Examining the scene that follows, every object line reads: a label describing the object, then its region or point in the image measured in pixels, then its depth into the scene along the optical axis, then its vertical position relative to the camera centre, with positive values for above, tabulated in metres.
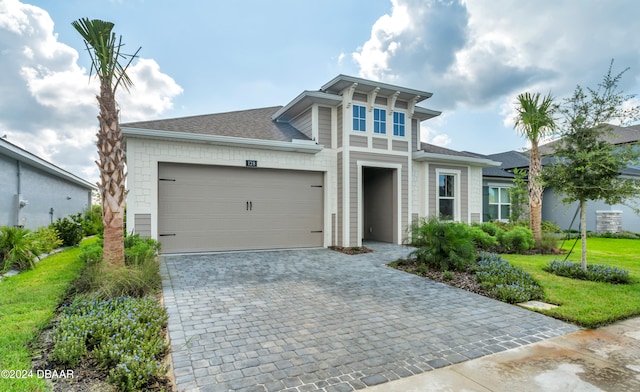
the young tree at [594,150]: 6.14 +1.04
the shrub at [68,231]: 10.73 -0.94
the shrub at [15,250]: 6.64 -0.98
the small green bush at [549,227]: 15.11 -1.15
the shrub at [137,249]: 5.99 -0.92
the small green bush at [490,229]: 11.08 -0.91
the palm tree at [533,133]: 10.53 +2.34
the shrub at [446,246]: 7.00 -0.96
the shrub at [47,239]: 8.19 -0.98
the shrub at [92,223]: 14.43 -0.92
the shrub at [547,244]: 10.43 -1.34
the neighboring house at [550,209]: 15.80 -0.35
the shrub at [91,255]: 5.74 -0.94
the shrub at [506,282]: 5.17 -1.41
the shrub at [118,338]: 2.60 -1.30
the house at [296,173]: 8.70 +0.95
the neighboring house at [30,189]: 9.14 +0.51
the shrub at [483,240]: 10.14 -1.18
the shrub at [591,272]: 6.17 -1.40
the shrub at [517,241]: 10.20 -1.21
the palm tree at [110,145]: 5.42 +1.00
